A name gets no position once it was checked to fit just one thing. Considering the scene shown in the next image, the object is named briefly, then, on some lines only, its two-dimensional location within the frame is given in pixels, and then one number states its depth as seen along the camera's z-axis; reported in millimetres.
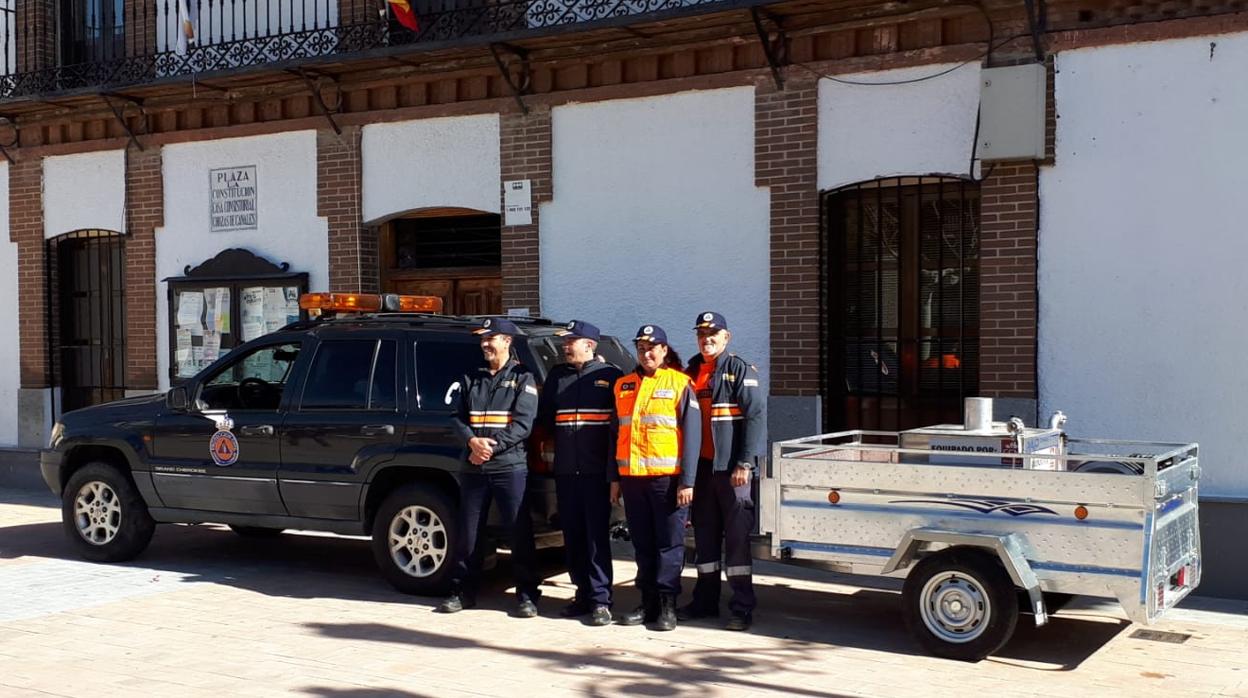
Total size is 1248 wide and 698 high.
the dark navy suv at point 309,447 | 8750
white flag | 13539
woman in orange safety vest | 7746
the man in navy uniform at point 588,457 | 8078
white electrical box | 9742
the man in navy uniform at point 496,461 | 8227
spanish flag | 12188
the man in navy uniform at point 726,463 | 7777
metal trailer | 6734
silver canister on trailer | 7316
